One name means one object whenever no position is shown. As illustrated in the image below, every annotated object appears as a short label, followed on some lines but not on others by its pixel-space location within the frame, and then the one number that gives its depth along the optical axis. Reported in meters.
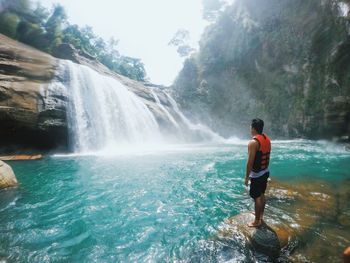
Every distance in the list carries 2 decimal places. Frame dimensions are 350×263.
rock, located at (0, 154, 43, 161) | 13.87
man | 4.34
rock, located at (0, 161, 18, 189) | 7.62
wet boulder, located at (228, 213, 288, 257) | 3.95
